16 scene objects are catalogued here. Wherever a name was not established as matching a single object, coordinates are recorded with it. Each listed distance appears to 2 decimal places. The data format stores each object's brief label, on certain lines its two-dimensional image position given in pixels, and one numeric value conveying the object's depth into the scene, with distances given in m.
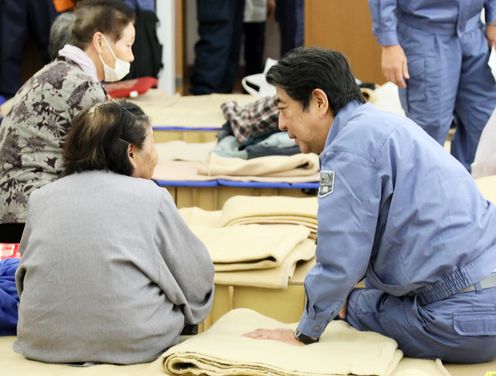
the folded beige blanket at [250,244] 4.06
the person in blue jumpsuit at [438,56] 5.37
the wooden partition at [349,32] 9.67
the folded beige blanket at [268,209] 4.66
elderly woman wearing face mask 4.52
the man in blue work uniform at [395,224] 3.20
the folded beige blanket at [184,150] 6.51
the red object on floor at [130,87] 8.42
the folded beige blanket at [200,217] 4.89
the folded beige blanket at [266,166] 5.83
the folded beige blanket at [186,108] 7.37
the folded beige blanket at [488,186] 4.40
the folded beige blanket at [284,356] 3.09
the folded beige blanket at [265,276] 3.99
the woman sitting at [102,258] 3.28
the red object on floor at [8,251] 4.21
